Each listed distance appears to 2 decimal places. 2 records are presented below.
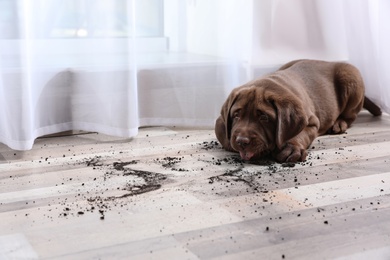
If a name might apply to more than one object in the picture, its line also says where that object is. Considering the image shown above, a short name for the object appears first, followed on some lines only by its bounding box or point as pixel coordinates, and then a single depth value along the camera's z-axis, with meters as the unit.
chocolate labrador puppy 2.26
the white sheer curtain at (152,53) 2.35
